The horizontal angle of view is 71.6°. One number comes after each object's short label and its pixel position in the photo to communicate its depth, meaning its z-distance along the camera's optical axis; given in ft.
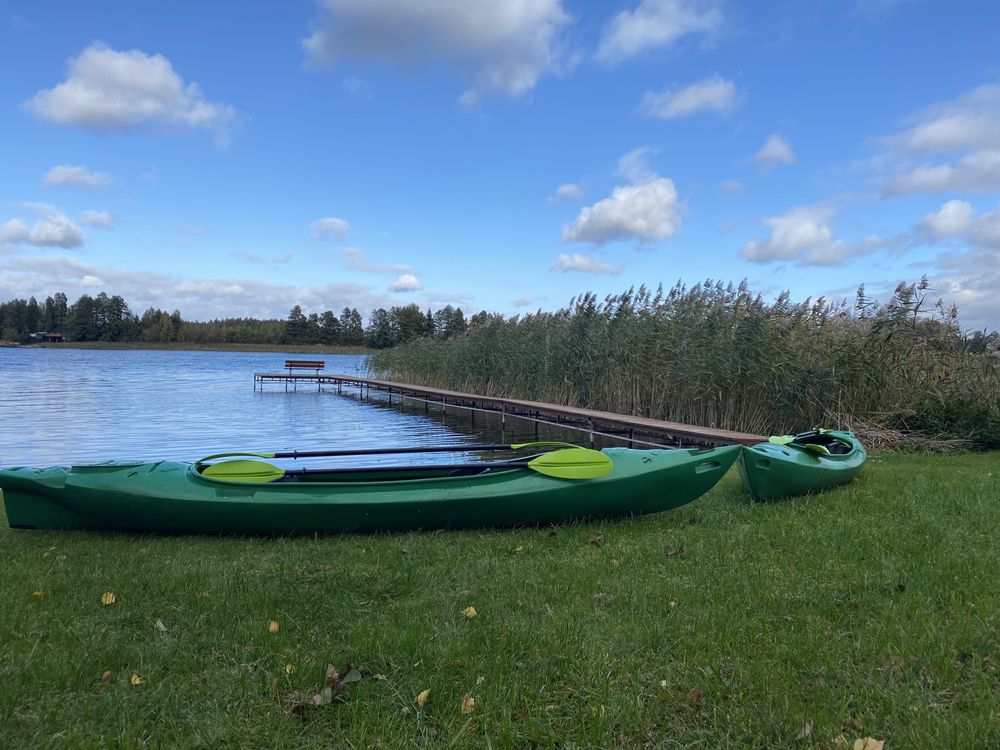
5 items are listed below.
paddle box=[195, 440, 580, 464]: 19.60
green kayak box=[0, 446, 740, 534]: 16.46
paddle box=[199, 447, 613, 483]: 17.10
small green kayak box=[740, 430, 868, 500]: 18.49
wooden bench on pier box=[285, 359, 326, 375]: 102.32
